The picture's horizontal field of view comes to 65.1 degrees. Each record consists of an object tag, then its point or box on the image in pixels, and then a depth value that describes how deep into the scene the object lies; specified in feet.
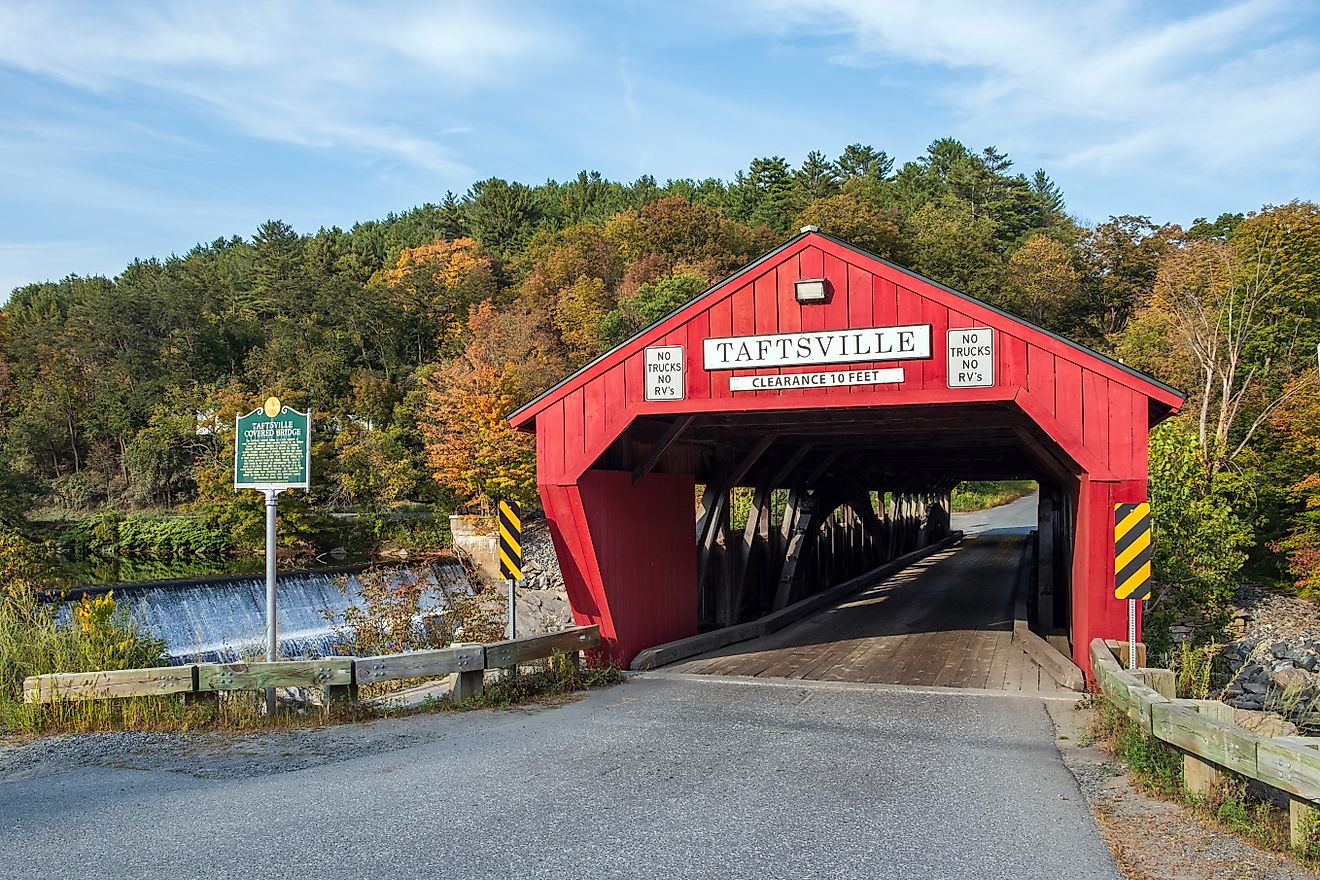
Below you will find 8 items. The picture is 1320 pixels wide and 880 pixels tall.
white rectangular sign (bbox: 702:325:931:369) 33.12
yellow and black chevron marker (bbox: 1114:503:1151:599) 30.09
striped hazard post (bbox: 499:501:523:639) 35.14
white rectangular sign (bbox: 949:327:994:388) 32.30
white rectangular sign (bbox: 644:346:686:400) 35.42
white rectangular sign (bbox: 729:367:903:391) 33.45
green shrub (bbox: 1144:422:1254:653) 69.00
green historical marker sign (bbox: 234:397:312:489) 29.71
